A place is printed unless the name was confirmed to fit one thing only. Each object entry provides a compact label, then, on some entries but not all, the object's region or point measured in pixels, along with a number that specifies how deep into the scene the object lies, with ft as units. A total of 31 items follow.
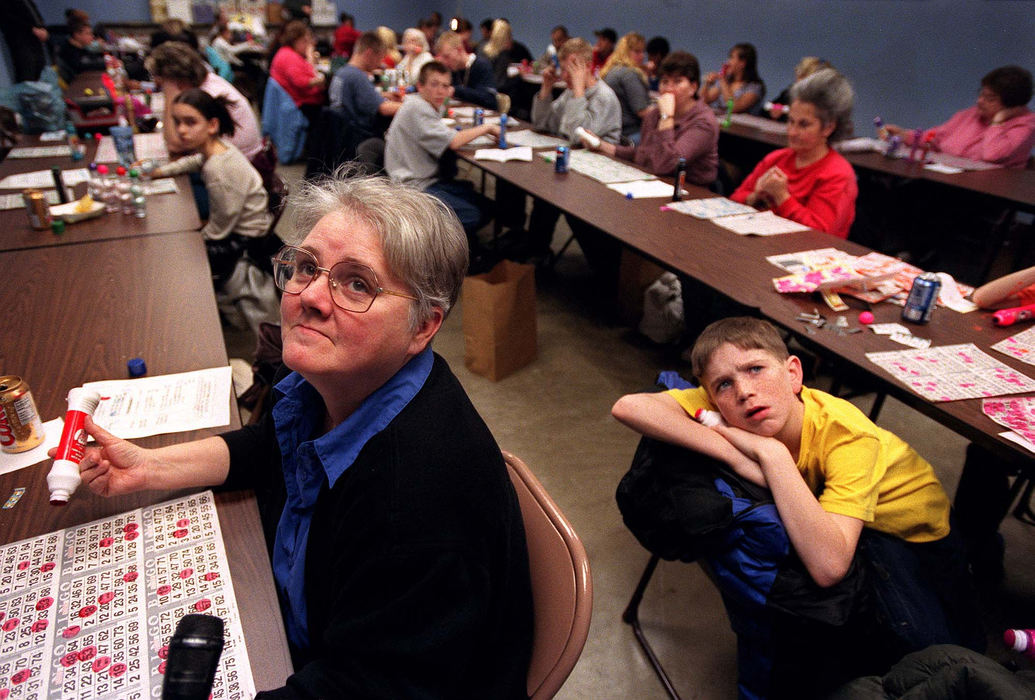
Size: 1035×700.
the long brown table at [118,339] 3.15
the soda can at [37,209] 7.68
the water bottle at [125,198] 8.61
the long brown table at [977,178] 11.38
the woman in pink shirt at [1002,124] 13.44
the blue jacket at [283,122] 18.61
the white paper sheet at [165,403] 4.21
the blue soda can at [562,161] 10.97
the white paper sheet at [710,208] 9.11
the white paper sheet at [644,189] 9.98
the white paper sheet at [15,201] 8.69
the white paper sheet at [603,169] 10.91
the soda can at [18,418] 3.77
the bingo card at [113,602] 2.61
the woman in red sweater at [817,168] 8.41
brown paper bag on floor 9.34
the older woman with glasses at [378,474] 2.68
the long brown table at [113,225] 7.57
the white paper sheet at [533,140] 13.57
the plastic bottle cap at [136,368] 4.72
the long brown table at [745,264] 4.90
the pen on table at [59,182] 8.59
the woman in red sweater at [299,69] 18.76
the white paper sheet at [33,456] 3.80
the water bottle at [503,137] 12.82
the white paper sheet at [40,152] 11.55
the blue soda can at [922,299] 5.91
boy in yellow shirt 3.97
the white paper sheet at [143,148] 11.61
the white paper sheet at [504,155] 12.09
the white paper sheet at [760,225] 8.35
